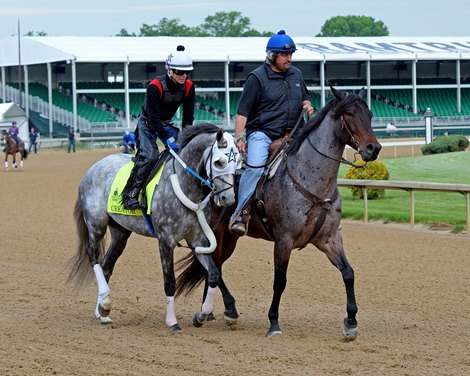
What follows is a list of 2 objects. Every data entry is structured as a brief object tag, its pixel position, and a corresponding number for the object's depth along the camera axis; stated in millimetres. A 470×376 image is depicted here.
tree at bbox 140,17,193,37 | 144875
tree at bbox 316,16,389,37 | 152750
